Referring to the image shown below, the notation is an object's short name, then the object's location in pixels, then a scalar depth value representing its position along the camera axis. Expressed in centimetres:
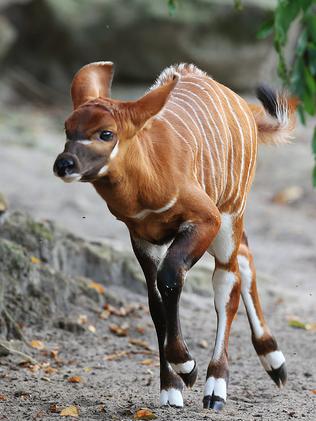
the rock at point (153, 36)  3312
